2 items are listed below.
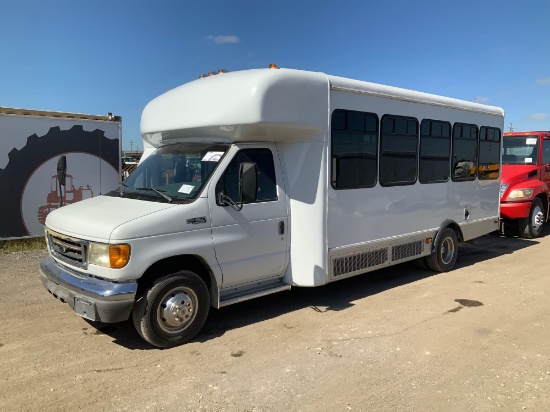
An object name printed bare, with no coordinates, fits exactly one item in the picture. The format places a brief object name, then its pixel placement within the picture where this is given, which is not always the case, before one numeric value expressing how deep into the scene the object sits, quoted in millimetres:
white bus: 4508
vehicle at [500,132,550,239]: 10930
